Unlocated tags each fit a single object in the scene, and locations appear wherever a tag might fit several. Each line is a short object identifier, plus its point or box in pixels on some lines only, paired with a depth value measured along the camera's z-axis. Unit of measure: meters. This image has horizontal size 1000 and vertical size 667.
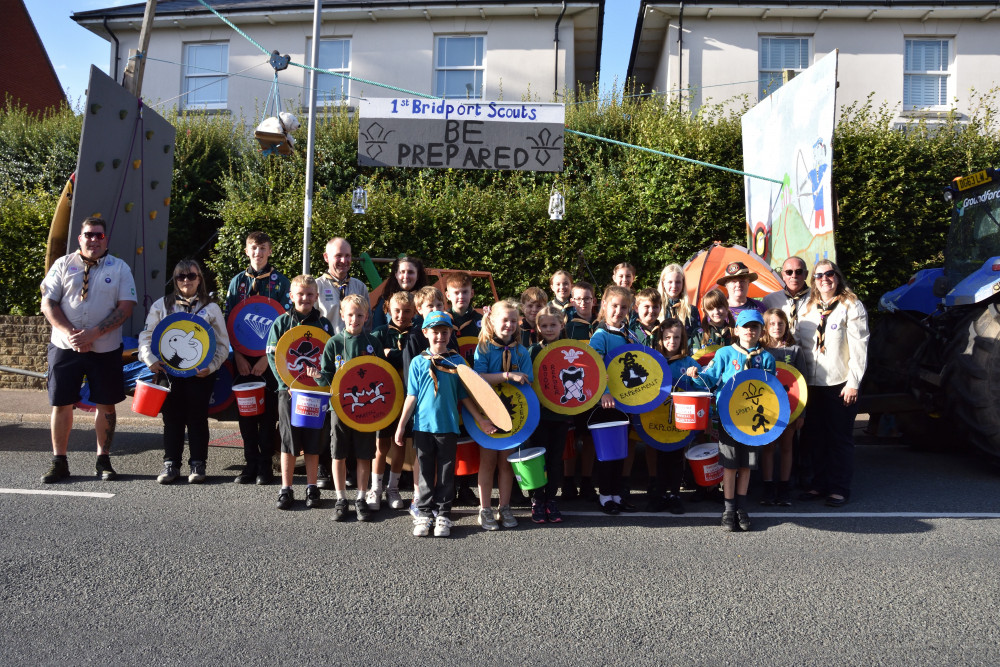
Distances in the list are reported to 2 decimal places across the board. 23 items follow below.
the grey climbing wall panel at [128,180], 6.59
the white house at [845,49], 15.45
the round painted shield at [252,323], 5.95
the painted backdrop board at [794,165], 6.83
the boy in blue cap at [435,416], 4.72
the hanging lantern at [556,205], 9.91
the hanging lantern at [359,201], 9.30
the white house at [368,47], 15.97
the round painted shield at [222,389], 6.16
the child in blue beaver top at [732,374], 4.89
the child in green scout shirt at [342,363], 5.03
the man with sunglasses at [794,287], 6.01
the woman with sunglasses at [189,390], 5.83
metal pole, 8.36
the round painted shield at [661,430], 5.28
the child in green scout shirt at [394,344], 5.25
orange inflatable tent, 7.05
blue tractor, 5.88
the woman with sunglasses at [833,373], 5.46
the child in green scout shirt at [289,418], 5.17
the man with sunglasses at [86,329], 5.80
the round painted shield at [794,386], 5.18
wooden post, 8.99
